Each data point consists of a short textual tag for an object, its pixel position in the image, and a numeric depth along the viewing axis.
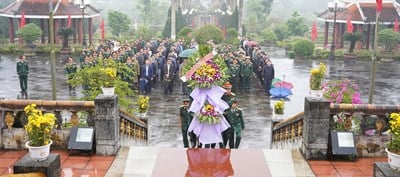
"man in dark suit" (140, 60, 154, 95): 18.64
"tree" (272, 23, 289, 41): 45.00
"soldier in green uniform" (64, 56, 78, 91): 19.44
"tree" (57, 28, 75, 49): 32.16
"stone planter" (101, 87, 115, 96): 8.88
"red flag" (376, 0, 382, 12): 14.43
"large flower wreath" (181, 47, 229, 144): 9.38
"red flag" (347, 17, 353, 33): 33.34
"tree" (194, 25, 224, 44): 30.41
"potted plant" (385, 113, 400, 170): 6.07
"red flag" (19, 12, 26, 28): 33.81
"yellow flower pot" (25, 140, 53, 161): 6.14
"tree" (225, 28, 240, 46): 32.92
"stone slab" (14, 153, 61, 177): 5.91
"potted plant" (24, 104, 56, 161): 6.16
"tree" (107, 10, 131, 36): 45.08
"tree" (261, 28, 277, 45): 43.44
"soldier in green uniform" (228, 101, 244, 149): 10.05
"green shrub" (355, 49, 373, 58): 32.19
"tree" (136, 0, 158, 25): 59.17
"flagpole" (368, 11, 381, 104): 12.55
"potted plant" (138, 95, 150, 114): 11.96
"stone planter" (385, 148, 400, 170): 6.05
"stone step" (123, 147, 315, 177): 7.70
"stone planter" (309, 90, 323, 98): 8.55
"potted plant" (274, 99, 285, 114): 11.90
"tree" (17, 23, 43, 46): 32.09
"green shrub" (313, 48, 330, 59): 32.19
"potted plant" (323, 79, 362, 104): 10.92
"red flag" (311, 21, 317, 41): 39.03
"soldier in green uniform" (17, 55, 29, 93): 18.53
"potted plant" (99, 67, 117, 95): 8.89
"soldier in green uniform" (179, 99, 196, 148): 10.05
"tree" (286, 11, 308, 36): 46.22
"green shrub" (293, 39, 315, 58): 31.88
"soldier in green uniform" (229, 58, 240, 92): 18.90
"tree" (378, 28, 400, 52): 32.16
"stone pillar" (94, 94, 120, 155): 8.05
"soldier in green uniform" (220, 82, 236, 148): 10.10
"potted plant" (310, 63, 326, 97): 8.57
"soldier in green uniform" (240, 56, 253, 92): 19.06
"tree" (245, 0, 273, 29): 54.89
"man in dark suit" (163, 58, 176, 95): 18.73
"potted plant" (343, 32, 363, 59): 31.95
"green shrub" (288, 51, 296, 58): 32.50
